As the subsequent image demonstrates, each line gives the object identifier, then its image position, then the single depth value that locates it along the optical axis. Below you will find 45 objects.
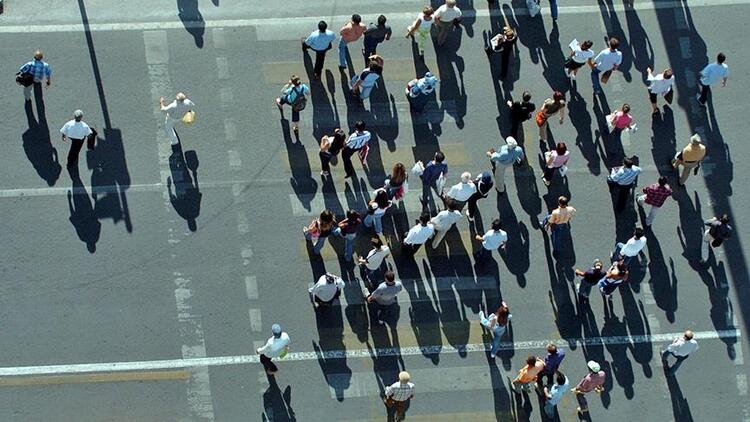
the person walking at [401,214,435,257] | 29.11
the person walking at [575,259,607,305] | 29.11
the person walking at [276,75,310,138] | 30.34
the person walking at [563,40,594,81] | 31.86
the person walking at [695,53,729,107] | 31.88
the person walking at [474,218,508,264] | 29.10
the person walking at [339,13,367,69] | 31.62
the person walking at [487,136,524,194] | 30.12
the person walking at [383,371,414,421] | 27.11
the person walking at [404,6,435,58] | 31.89
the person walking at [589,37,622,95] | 31.88
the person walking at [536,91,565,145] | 31.05
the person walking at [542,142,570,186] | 30.36
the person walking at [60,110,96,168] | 29.44
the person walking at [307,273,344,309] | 28.36
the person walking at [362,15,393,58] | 32.03
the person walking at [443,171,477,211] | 29.61
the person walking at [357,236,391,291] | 28.88
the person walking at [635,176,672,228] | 29.95
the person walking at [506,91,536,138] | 30.81
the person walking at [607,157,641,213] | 30.14
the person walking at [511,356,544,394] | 27.77
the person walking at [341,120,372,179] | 29.94
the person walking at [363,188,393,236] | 29.16
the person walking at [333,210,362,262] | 28.83
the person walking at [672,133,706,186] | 30.50
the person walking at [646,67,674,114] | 31.72
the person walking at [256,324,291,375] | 27.41
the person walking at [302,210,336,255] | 28.80
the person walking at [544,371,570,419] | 27.55
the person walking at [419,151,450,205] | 29.86
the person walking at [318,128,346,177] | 29.92
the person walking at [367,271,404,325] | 28.37
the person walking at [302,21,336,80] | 31.27
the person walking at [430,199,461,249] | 29.31
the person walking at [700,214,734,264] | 29.83
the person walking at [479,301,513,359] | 28.09
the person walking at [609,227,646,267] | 29.27
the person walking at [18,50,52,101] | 30.27
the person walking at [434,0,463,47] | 32.06
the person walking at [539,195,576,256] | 29.44
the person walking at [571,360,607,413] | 27.77
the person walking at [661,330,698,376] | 28.28
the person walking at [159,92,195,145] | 29.95
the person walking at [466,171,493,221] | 29.84
